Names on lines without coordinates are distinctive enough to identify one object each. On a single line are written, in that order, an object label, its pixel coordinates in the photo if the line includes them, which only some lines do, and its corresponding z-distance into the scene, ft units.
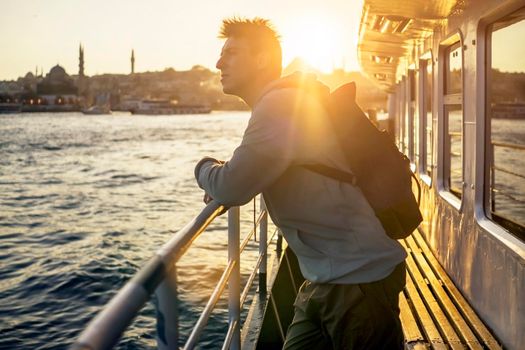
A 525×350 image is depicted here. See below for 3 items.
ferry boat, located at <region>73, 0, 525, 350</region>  7.93
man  6.01
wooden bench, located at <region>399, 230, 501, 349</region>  10.91
